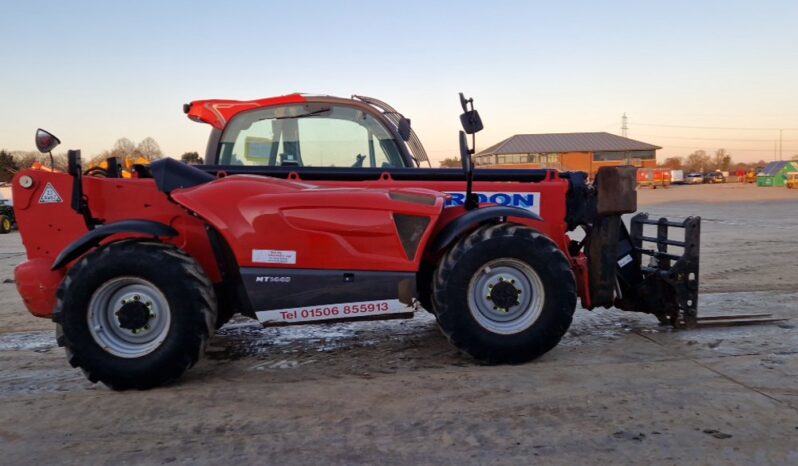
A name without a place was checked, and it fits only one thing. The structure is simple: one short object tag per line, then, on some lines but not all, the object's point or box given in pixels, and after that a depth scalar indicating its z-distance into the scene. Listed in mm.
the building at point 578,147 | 81294
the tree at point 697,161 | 115750
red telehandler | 3971
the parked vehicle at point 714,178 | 80562
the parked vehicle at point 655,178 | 65625
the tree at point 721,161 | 115812
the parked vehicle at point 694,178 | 77375
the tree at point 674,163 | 113500
